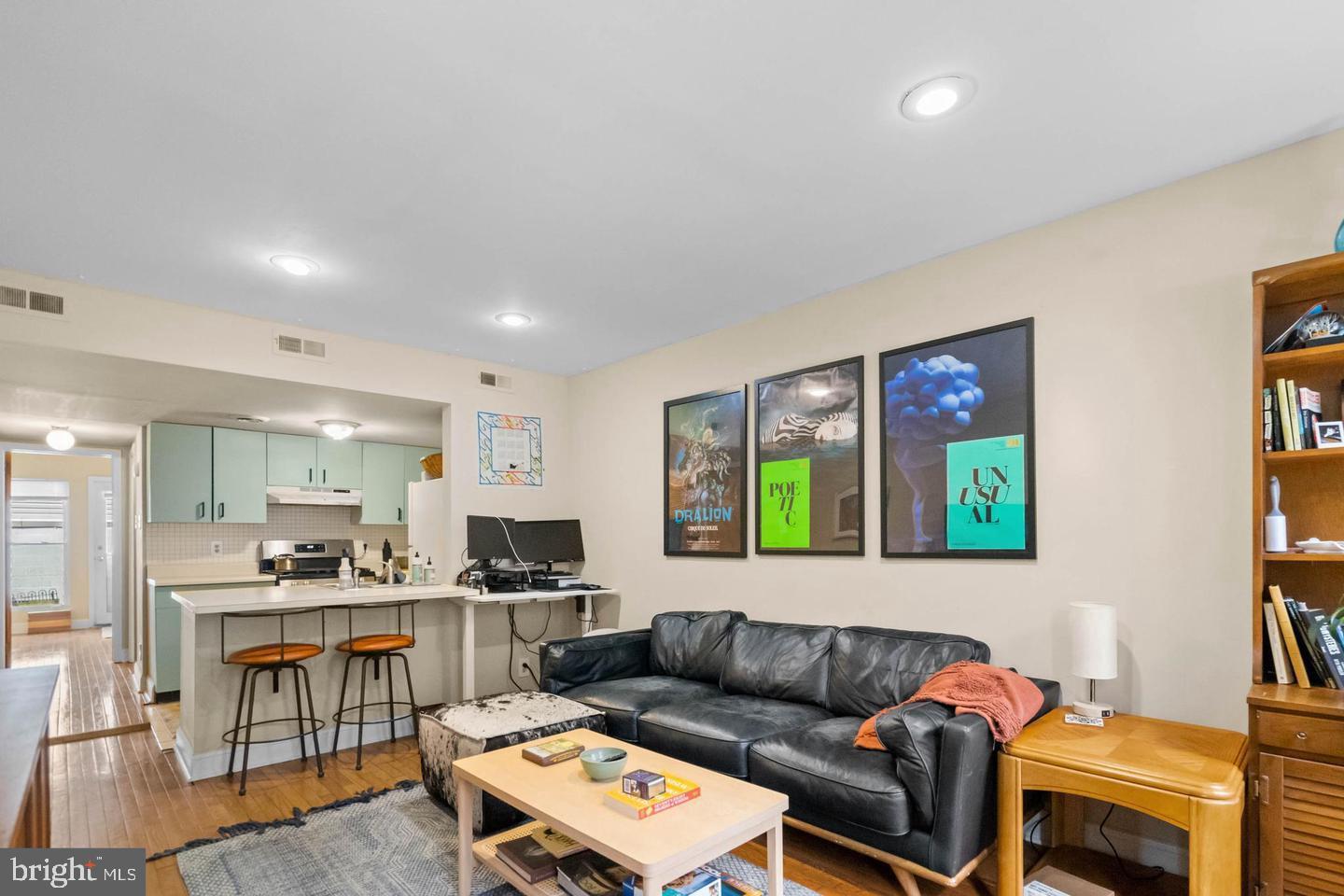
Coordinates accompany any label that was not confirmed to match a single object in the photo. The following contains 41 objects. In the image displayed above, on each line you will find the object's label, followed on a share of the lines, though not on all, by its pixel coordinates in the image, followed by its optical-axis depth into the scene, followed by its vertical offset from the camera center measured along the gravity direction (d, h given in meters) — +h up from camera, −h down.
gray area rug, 2.56 -1.61
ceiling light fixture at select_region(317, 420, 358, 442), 5.61 +0.27
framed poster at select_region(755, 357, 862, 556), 3.62 -0.01
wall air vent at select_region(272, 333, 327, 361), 4.15 +0.71
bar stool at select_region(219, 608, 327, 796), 3.61 -1.07
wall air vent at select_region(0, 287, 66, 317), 3.28 +0.79
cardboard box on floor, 2.33 -1.49
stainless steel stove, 5.47 -0.87
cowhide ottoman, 2.95 -1.23
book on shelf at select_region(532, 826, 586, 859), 2.33 -1.34
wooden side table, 1.90 -0.95
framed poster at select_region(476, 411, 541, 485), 5.11 +0.09
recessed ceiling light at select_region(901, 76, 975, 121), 2.01 +1.10
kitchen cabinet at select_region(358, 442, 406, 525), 6.89 -0.24
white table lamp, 2.45 -0.68
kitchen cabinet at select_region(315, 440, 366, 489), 6.58 -0.03
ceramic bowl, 2.29 -1.03
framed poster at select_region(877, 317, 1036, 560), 2.97 +0.06
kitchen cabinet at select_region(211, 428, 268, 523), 6.02 -0.13
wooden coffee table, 1.82 -1.07
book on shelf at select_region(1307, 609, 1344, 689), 2.05 -0.58
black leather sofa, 2.27 -1.15
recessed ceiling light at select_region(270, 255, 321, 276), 3.23 +0.95
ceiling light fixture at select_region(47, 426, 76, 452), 6.13 +0.22
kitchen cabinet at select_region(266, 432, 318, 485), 6.31 +0.02
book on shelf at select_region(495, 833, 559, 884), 2.23 -1.35
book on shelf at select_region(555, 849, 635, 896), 2.10 -1.32
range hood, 6.34 -0.32
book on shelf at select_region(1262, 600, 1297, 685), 2.12 -0.61
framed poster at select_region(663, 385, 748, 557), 4.27 -0.10
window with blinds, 9.23 -1.10
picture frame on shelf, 2.13 +0.08
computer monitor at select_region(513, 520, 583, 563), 5.04 -0.61
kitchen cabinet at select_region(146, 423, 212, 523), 5.68 -0.09
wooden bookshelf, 1.92 -0.45
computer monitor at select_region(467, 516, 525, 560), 4.72 -0.54
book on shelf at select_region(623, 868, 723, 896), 1.99 -1.27
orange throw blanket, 2.34 -0.86
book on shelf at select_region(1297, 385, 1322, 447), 2.15 +0.15
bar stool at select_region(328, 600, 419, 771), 3.99 -1.13
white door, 9.51 -1.19
